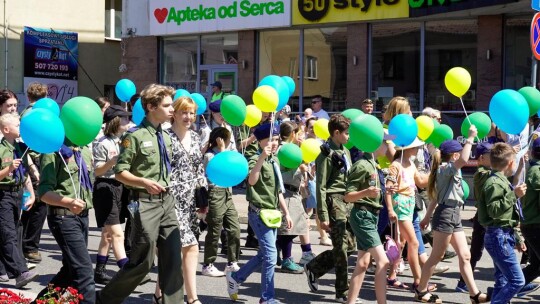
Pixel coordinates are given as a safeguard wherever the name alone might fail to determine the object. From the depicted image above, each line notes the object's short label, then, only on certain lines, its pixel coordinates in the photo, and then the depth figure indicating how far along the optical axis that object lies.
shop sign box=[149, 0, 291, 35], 20.20
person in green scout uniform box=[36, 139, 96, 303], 6.91
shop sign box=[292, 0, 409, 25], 18.22
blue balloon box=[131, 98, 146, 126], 9.25
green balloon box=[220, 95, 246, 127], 8.68
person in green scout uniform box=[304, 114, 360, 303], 8.26
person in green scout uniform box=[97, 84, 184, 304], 6.61
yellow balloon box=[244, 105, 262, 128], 9.07
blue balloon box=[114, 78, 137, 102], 12.53
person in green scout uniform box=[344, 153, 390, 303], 7.38
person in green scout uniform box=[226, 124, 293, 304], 7.81
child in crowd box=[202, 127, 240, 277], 9.42
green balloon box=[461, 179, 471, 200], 8.77
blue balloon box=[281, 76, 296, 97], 10.17
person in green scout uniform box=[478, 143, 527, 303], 7.36
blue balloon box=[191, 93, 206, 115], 10.91
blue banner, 27.62
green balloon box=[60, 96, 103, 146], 6.75
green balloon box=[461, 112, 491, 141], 9.59
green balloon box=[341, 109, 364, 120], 8.30
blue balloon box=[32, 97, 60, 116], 8.70
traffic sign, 11.09
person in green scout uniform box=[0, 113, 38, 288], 8.41
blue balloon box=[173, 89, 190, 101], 9.69
